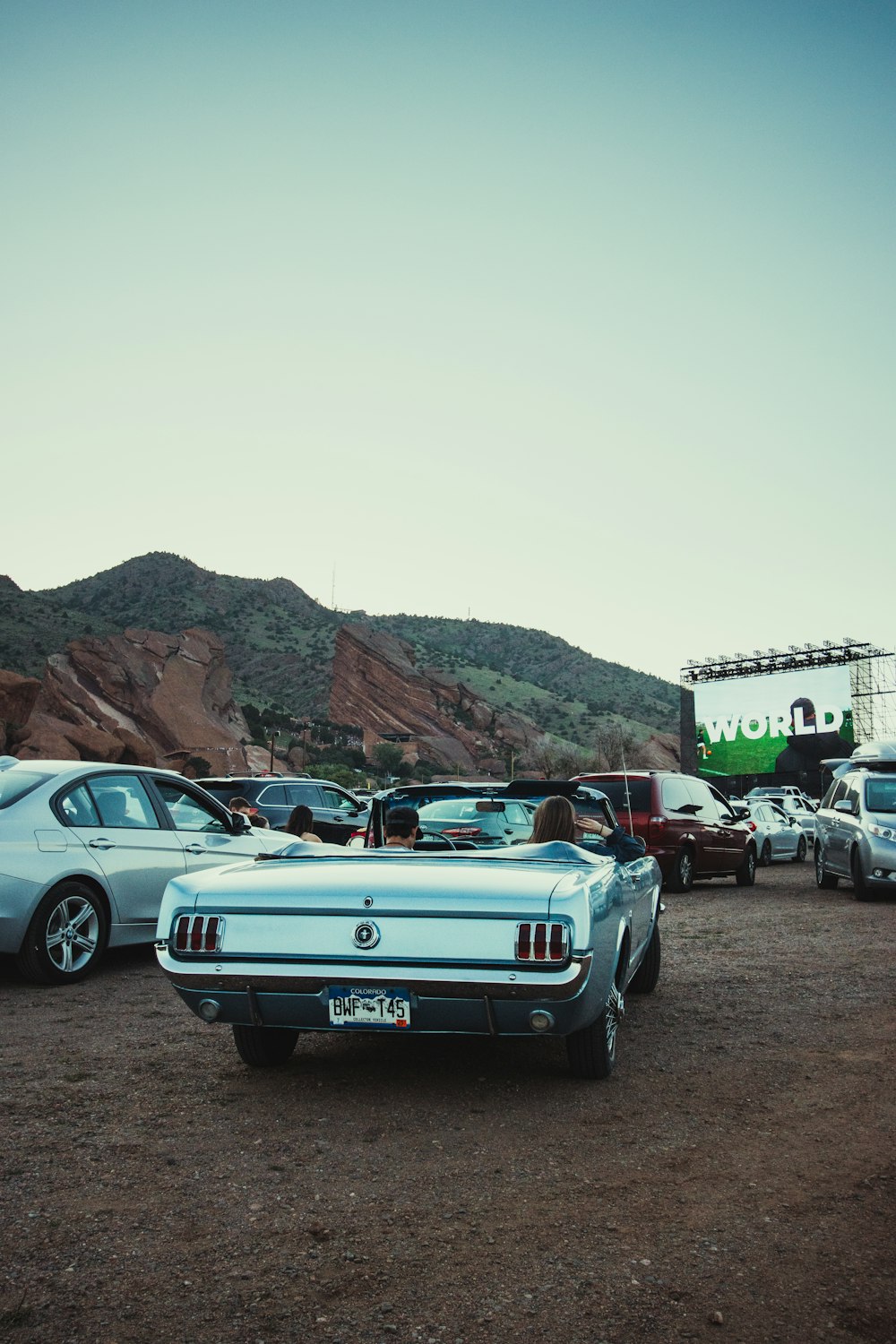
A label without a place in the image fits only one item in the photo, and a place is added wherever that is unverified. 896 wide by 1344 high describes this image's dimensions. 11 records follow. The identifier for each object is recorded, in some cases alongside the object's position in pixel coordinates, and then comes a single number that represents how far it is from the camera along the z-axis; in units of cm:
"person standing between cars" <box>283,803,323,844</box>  1175
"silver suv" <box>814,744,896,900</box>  1360
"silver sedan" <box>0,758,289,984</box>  761
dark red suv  1513
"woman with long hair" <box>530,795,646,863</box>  609
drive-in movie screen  5612
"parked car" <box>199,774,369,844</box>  1751
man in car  632
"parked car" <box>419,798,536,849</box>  716
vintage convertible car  450
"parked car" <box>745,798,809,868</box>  2286
